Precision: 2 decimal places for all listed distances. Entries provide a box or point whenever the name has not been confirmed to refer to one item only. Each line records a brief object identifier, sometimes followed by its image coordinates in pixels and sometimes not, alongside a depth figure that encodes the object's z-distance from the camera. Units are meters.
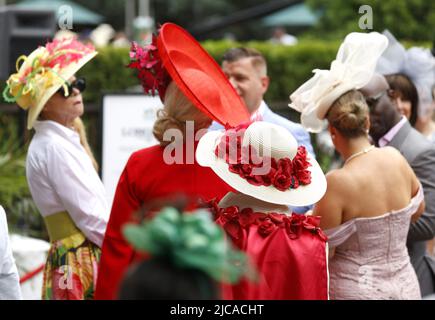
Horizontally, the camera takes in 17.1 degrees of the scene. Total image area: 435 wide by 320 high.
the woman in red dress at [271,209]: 5.14
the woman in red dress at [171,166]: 6.31
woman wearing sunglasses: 7.31
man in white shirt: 9.18
